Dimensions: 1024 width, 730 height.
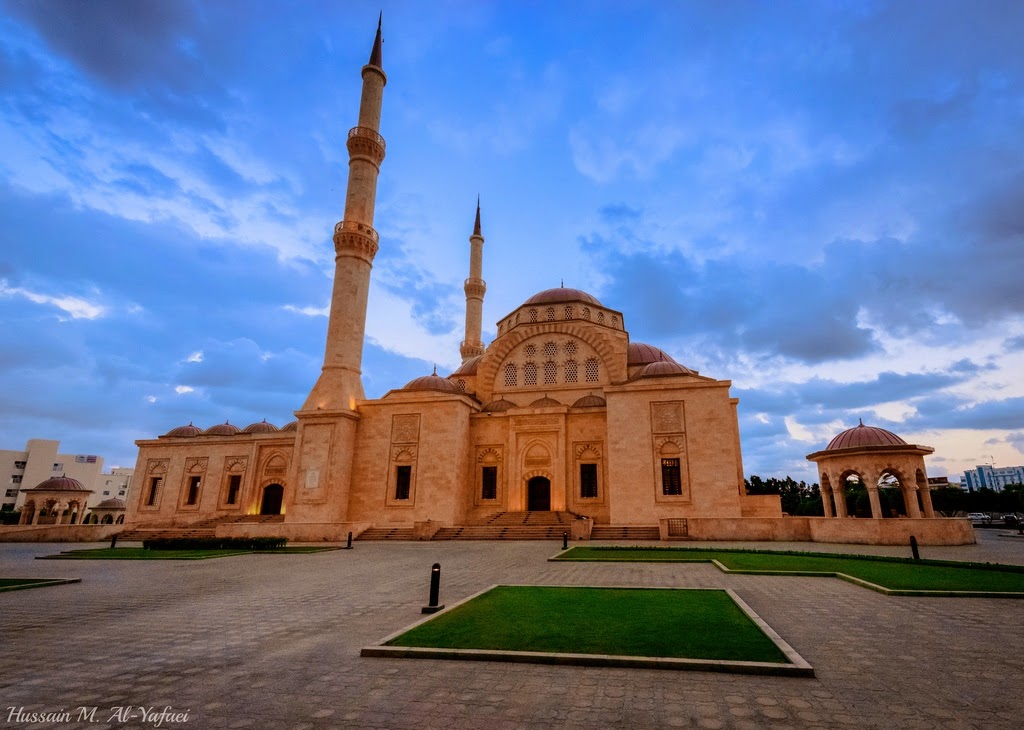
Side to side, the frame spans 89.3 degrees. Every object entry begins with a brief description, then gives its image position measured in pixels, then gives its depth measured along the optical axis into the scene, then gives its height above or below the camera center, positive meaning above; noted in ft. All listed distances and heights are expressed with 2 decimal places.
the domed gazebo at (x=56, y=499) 102.68 +0.49
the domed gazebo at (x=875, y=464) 60.54 +5.74
